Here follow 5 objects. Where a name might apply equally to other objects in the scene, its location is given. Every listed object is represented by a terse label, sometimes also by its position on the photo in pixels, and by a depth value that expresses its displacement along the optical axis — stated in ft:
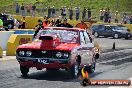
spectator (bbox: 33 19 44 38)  73.55
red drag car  44.78
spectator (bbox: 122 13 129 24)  157.17
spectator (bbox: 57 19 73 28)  60.95
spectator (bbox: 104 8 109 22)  149.24
